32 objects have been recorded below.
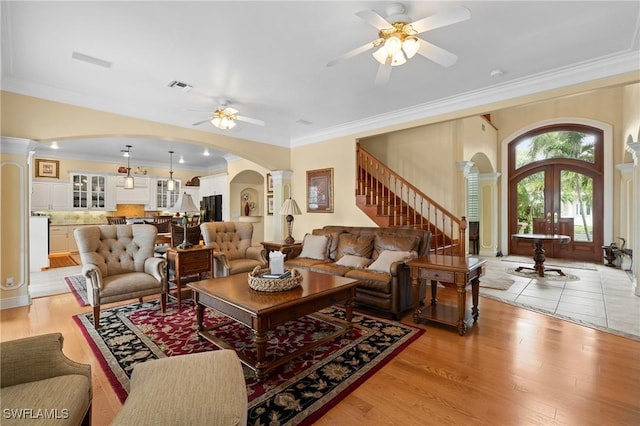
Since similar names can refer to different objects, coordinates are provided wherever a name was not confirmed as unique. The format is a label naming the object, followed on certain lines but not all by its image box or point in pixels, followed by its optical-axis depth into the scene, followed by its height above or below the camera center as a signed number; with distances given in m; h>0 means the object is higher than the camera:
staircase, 5.47 +0.15
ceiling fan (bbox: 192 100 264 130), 4.22 +1.34
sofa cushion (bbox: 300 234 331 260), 4.69 -0.57
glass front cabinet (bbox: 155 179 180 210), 9.54 +0.55
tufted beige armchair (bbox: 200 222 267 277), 4.39 -0.58
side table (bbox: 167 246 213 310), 3.91 -0.67
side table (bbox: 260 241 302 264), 4.93 -0.62
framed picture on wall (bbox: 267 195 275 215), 8.21 +0.19
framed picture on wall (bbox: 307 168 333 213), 6.17 +0.44
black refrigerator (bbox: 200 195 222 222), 9.10 +0.10
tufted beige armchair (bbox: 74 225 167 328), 3.20 -0.61
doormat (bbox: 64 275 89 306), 4.14 -1.19
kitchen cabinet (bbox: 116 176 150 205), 8.84 +0.61
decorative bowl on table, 2.62 -0.63
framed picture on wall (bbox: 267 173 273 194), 8.20 +0.76
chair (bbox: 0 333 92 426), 1.16 -0.75
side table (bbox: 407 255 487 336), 3.02 -0.70
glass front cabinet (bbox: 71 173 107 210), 8.18 +0.58
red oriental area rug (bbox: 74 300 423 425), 2.00 -1.23
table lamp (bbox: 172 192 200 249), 4.10 +0.07
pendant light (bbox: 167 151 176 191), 8.58 +0.86
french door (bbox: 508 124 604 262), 7.24 +0.60
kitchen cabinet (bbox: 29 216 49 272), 5.95 -0.63
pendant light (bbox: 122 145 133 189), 7.85 +0.82
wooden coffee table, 2.24 -0.77
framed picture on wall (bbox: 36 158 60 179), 7.76 +1.16
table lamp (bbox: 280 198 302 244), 5.58 +0.03
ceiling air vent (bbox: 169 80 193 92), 3.77 +1.63
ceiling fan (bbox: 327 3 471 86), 2.22 +1.37
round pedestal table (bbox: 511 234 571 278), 5.61 -0.72
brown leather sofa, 3.45 -0.69
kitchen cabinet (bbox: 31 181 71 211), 7.56 +0.43
